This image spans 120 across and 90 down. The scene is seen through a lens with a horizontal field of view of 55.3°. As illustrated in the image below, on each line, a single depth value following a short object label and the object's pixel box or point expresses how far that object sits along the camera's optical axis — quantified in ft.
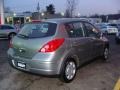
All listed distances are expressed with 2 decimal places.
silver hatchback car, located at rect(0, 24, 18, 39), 34.07
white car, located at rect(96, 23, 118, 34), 50.61
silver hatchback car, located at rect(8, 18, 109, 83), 9.10
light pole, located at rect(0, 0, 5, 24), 48.57
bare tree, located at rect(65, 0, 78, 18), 78.23
